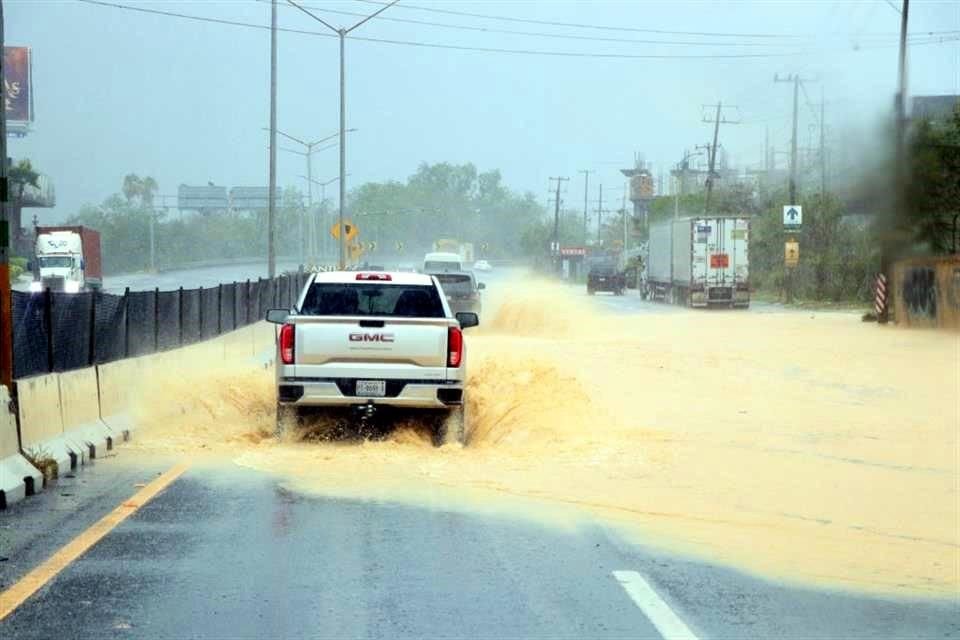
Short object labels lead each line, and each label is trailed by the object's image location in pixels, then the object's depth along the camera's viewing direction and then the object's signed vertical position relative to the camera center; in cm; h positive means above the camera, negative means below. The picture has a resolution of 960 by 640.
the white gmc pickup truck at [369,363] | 1521 -128
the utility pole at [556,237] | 14341 -34
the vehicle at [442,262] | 5003 -96
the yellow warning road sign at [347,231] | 6022 +2
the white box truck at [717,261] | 6294 -106
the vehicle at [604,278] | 8581 -243
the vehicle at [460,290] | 3991 -148
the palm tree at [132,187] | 15375 +422
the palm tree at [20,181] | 8356 +260
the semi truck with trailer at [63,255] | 6309 -107
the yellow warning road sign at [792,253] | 6625 -74
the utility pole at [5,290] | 1367 -55
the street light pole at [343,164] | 5738 +260
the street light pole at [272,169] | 4419 +182
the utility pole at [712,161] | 9175 +453
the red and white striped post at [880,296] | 4522 -175
